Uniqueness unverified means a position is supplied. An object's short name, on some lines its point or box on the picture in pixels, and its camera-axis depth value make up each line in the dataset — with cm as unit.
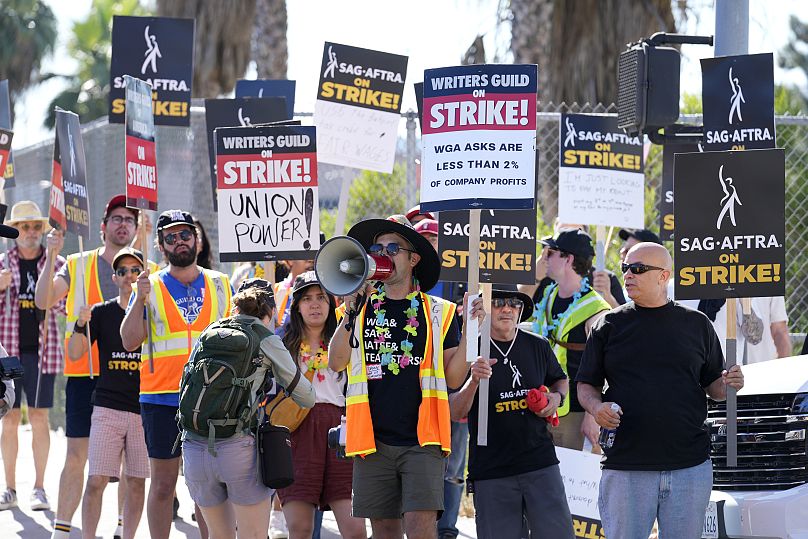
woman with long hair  1556
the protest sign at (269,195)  1723
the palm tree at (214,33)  3631
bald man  1346
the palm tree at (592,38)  3397
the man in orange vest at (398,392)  1355
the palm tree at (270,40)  3294
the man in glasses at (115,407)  1716
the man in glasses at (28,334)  2191
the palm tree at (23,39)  8850
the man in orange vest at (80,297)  1794
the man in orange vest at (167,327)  1625
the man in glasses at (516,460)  1476
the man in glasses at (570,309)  1731
